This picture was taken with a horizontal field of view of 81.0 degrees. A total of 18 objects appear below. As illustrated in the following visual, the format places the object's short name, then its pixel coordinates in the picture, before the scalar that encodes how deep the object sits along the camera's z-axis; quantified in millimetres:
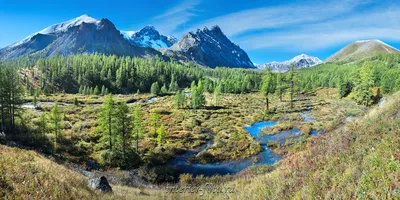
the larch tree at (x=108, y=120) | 30234
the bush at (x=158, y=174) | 27312
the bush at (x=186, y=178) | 26169
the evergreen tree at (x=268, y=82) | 63781
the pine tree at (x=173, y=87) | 132000
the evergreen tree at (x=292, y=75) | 66200
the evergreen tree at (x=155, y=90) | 118875
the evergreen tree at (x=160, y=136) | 38938
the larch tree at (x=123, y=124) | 30625
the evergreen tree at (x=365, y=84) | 55750
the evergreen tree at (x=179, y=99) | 75081
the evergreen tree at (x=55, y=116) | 33875
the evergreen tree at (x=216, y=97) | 81138
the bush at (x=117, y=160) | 30875
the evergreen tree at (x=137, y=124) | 34531
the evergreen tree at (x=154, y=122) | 45619
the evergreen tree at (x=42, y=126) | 34062
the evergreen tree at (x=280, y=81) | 68575
